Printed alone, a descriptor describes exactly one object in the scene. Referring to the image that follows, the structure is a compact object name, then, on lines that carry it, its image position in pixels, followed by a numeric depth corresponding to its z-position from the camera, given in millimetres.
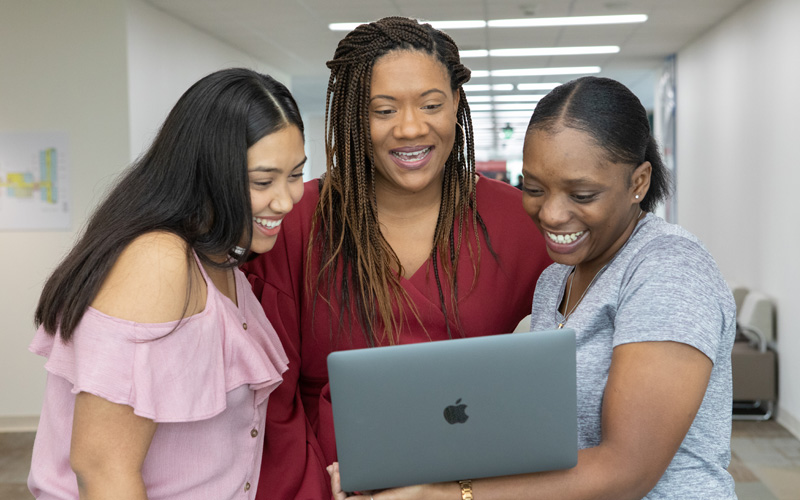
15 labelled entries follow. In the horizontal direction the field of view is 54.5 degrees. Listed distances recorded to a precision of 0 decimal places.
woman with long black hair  1170
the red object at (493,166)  10885
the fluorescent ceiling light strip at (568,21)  6883
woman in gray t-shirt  1123
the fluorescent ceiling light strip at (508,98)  12672
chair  5438
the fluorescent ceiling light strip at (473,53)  8523
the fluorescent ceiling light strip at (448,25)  6991
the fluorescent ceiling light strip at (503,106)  13805
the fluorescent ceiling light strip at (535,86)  11382
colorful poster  5316
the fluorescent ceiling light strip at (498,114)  15234
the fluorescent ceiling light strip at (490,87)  11336
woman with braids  1729
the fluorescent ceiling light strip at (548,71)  9938
